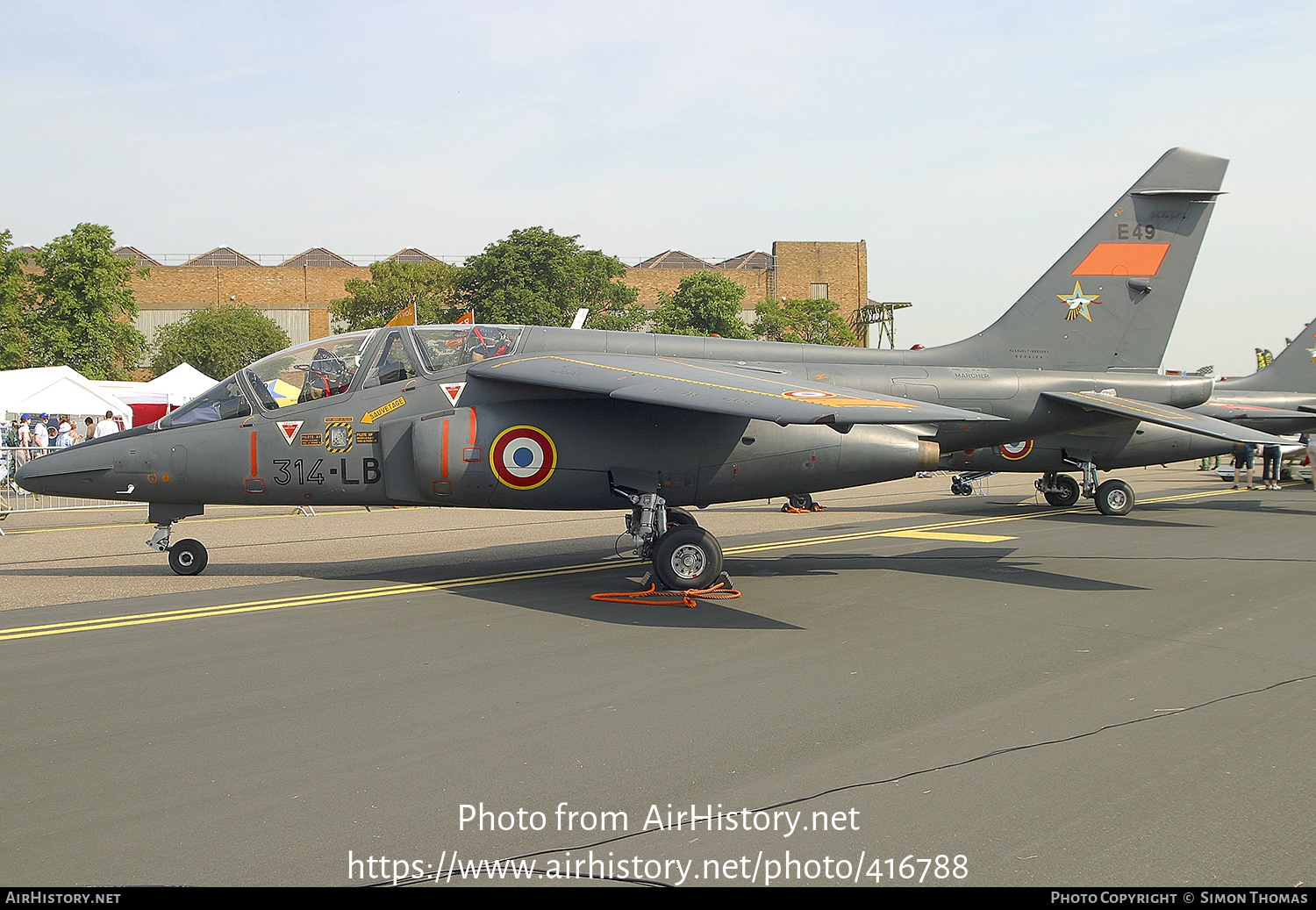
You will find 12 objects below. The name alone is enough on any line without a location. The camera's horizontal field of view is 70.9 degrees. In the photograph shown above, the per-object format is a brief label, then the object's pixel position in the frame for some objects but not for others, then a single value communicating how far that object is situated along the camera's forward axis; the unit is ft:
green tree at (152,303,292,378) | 219.00
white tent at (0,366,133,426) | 91.81
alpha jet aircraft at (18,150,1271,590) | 32.73
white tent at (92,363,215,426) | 105.70
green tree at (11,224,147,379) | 170.40
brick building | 270.87
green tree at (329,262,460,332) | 222.07
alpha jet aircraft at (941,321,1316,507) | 58.54
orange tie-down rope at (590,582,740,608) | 30.94
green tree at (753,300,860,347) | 223.92
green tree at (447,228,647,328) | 193.88
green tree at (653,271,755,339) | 223.51
